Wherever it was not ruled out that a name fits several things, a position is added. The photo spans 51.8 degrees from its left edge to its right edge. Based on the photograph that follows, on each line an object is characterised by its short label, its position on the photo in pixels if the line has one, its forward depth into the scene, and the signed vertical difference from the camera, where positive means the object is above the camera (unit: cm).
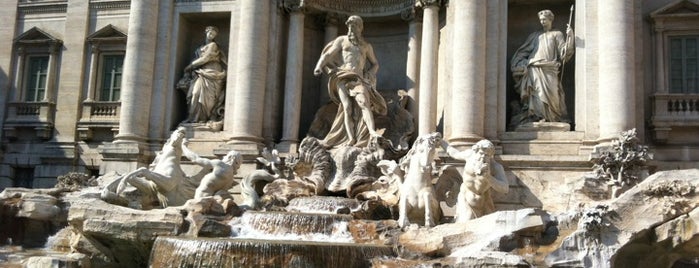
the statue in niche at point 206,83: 2191 +319
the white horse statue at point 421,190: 1499 +16
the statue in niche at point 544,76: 1906 +338
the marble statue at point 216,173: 1728 +37
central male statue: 1991 +305
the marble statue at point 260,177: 1775 +35
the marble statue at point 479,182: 1436 +36
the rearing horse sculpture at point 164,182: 1728 +10
